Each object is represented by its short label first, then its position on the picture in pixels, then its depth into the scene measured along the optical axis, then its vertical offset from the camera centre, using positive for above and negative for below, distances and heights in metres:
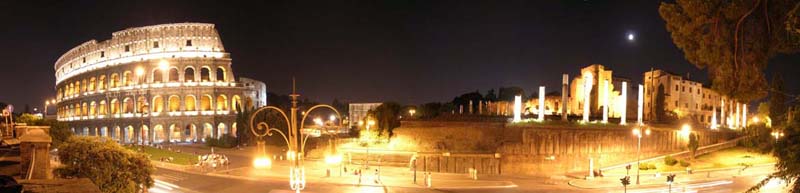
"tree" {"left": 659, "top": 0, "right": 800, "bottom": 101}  10.73 +1.26
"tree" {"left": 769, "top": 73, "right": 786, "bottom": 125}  44.32 -0.21
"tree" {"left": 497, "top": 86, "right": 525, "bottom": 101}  109.61 +1.17
